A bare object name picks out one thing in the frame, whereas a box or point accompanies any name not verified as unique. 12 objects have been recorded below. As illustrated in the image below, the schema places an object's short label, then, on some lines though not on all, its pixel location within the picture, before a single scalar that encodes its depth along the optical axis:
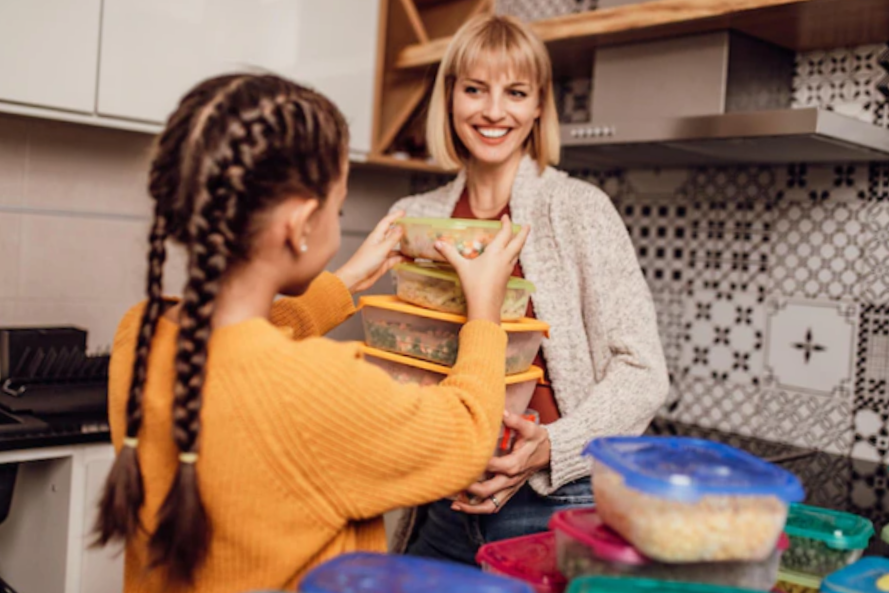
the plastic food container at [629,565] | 0.69
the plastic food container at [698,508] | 0.66
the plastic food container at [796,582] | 0.85
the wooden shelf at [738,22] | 1.60
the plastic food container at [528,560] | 0.80
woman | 1.23
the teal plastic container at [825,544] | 0.86
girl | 0.75
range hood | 1.54
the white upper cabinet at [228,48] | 1.85
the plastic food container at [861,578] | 0.77
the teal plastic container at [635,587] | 0.66
